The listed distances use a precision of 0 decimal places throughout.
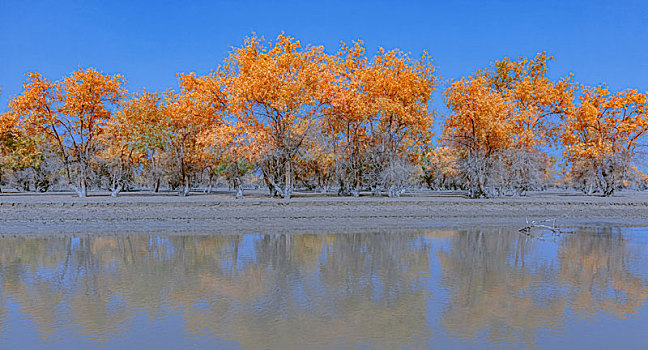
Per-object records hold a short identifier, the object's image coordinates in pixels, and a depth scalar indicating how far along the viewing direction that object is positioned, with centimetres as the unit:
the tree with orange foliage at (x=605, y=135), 3762
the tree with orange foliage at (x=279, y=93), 2886
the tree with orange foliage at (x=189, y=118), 3159
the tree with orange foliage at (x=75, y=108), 3234
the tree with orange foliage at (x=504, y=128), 3312
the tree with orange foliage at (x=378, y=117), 3206
